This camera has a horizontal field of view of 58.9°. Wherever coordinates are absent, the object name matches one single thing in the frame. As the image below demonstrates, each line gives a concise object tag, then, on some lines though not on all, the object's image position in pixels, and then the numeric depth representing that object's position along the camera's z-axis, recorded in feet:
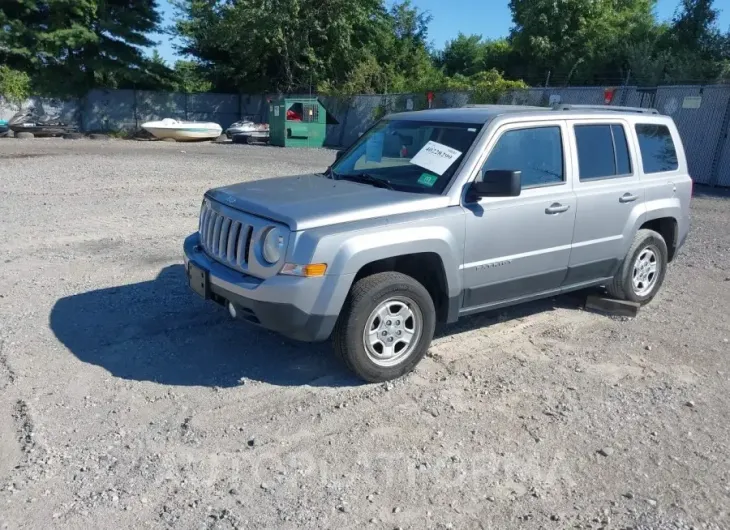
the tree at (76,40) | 103.35
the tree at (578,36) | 104.83
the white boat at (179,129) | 96.37
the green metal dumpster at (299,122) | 91.25
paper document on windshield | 15.88
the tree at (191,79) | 121.90
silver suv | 13.75
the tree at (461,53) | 166.61
